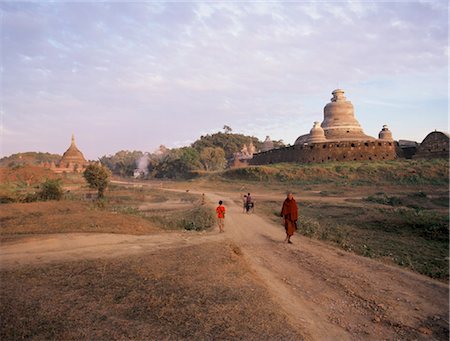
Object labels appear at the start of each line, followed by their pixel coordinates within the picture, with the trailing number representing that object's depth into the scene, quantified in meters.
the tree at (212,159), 60.31
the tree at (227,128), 84.81
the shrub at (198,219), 13.23
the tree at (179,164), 57.65
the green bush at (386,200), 20.66
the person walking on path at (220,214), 11.78
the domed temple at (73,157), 59.28
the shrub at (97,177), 25.41
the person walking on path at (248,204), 16.41
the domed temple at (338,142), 38.22
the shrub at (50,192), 20.06
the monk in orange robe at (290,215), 9.79
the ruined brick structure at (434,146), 34.88
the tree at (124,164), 72.62
